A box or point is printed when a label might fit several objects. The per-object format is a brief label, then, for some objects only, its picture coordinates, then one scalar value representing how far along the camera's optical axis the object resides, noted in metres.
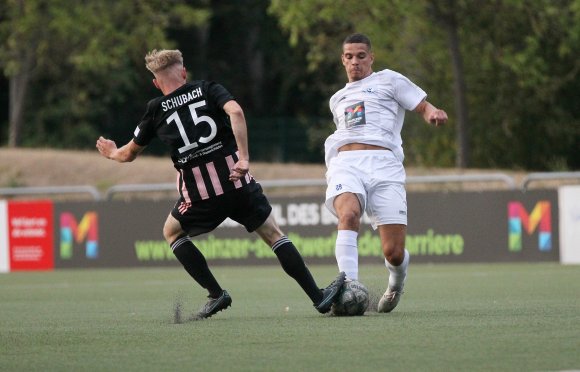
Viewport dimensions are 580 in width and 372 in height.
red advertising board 43.59
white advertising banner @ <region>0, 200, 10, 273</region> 43.72
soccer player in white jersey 19.62
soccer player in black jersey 19.41
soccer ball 19.06
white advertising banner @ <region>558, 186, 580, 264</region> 37.62
